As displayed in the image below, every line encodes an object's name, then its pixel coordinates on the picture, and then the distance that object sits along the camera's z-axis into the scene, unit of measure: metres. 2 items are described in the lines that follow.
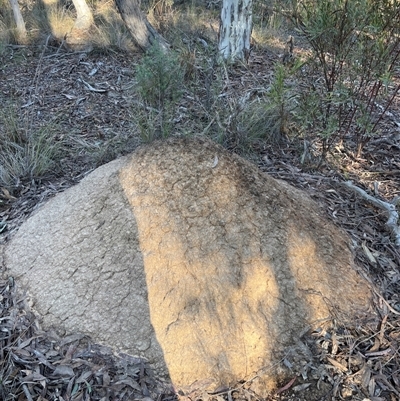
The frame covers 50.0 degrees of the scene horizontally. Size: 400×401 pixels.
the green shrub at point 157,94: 3.37
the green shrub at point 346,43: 2.58
